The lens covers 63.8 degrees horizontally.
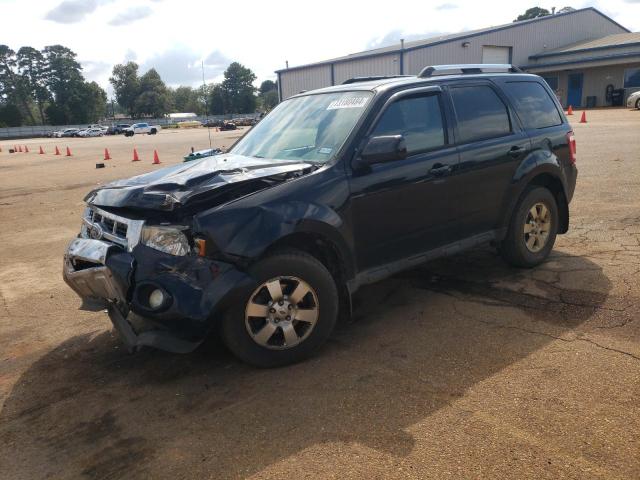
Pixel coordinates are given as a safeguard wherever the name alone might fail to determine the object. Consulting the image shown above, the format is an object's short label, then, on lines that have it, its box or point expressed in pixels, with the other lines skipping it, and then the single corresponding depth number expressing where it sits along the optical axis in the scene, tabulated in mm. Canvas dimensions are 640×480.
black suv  3199
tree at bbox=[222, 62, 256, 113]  101688
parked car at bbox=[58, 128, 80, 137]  68375
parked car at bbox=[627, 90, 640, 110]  29781
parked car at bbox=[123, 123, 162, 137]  60856
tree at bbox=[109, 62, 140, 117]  110750
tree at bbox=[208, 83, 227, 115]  100525
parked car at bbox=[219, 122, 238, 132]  52884
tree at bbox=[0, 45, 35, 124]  100000
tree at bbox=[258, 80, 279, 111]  120500
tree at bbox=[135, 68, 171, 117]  105688
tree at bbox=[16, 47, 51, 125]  101625
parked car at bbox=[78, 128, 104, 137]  66062
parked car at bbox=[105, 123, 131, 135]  67319
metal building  36688
